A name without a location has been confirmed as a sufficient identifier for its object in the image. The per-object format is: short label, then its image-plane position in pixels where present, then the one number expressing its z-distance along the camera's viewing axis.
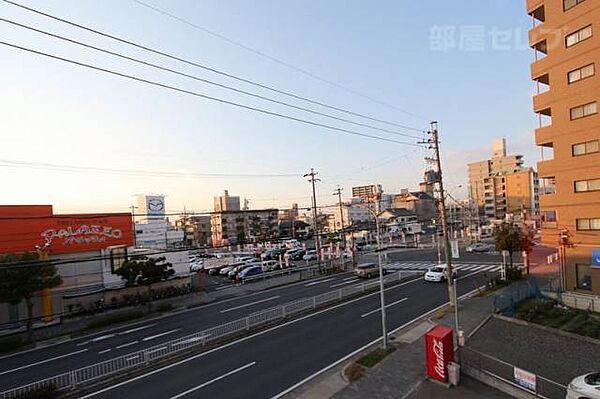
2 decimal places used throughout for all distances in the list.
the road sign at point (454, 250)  24.17
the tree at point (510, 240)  31.67
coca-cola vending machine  12.73
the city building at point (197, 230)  106.08
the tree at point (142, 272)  27.64
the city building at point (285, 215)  144.65
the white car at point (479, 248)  53.56
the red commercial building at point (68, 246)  27.25
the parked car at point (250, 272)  40.46
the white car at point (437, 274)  32.66
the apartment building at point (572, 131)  22.16
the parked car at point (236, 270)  43.42
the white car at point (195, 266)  52.38
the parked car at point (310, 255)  57.16
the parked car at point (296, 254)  61.52
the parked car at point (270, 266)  44.83
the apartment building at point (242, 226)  100.56
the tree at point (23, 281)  21.94
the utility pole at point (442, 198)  22.48
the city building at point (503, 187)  104.88
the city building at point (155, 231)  66.31
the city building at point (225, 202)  123.94
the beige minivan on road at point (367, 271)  37.50
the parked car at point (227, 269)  47.62
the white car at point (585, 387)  9.80
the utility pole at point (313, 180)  46.69
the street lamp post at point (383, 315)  16.50
